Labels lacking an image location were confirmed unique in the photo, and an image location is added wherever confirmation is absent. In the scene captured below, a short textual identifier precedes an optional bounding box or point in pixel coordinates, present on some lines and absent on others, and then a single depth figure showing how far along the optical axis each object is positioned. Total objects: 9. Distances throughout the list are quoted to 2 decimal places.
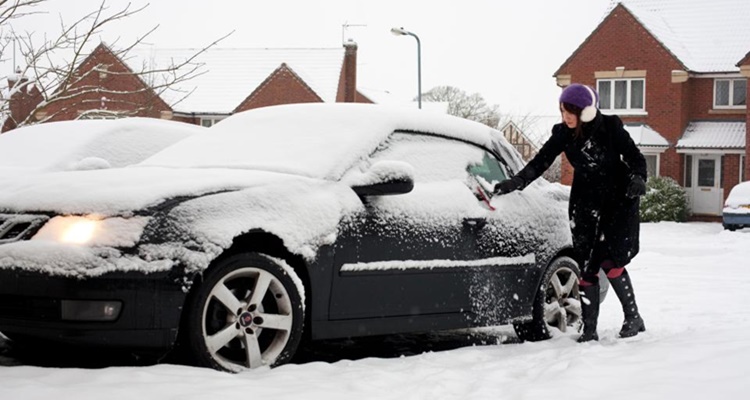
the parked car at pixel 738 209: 25.75
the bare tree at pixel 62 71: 9.58
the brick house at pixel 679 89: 35.47
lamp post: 34.19
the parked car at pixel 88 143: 9.39
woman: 6.22
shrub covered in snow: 32.59
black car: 4.50
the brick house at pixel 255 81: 45.78
